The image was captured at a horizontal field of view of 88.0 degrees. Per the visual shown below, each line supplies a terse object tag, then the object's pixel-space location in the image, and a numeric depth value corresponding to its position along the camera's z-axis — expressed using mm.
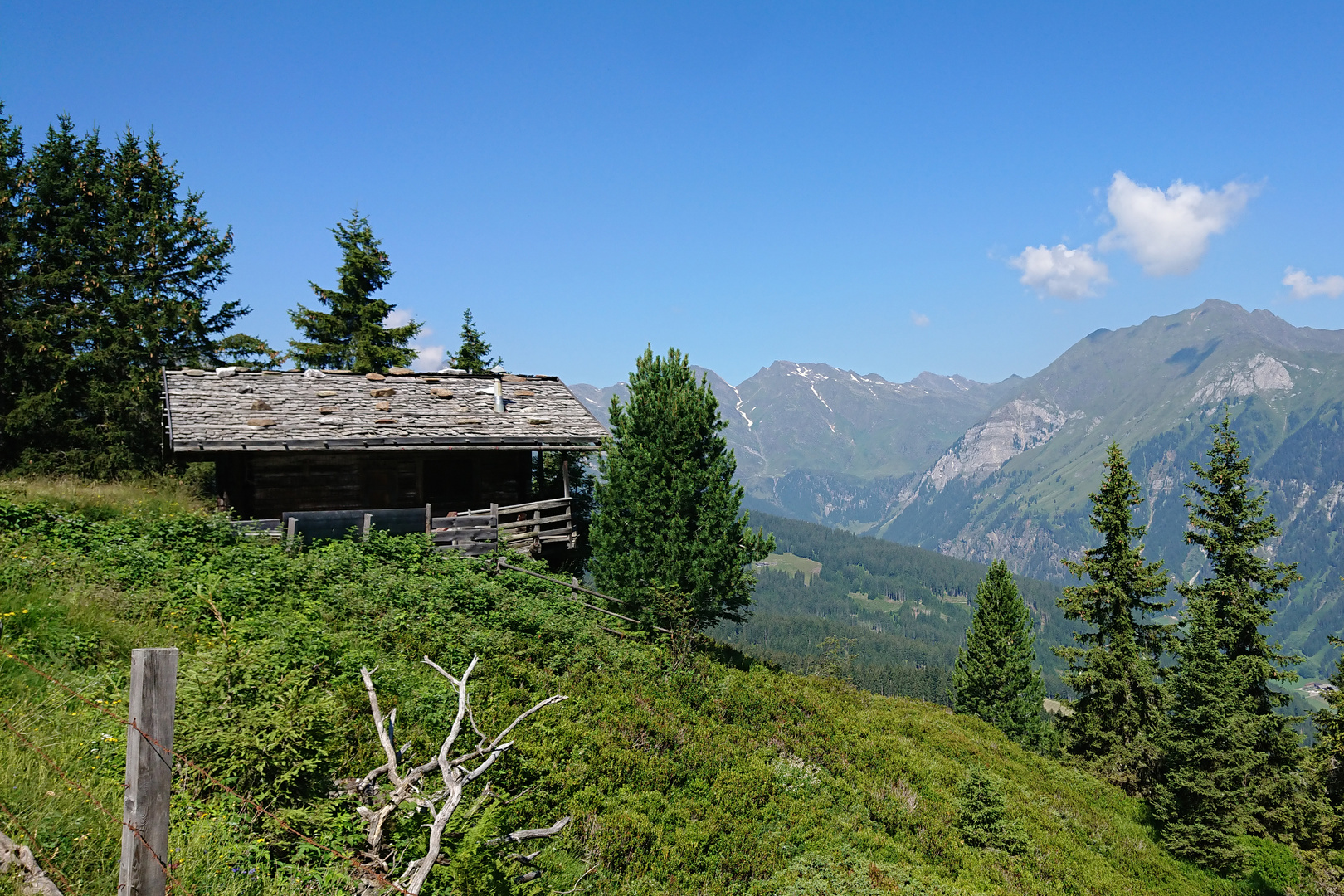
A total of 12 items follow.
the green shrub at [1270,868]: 18812
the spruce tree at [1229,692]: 19500
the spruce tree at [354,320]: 37278
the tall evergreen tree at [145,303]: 27750
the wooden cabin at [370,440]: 20031
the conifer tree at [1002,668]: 34375
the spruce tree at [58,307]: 26469
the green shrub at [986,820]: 13469
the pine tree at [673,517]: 20000
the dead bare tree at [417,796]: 5430
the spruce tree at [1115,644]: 27828
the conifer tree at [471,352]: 40875
